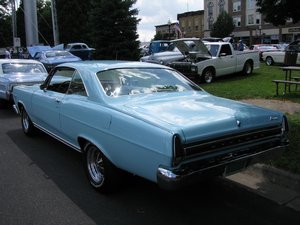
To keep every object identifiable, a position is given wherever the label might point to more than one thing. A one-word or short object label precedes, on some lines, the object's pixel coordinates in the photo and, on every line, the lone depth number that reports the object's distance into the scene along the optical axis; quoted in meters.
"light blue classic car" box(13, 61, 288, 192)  3.56
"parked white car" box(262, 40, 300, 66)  22.62
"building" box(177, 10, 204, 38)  79.75
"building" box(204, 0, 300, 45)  59.23
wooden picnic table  10.73
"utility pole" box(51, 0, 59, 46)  30.02
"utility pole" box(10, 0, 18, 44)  36.47
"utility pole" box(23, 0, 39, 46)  32.31
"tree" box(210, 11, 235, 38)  62.83
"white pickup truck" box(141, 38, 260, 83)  15.33
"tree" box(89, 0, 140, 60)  24.92
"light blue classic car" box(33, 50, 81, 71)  20.20
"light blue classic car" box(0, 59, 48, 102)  10.33
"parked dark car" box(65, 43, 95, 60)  27.78
